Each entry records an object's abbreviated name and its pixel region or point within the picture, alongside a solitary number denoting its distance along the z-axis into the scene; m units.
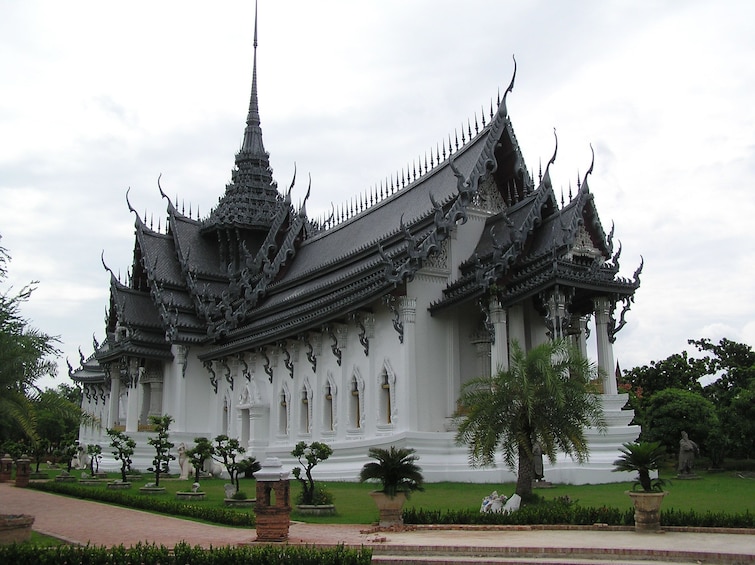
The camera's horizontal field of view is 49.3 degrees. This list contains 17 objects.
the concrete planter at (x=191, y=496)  15.09
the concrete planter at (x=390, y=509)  10.62
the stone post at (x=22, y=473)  20.14
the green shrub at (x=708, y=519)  9.55
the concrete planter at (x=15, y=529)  9.51
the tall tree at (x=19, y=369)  10.84
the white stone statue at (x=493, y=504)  11.15
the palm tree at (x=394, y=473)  10.79
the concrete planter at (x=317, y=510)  12.45
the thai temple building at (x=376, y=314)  18.47
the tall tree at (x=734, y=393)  19.20
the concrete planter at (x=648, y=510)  9.59
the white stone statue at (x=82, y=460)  30.62
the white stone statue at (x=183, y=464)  23.13
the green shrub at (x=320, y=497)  12.89
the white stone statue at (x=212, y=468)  23.75
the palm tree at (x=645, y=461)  9.88
